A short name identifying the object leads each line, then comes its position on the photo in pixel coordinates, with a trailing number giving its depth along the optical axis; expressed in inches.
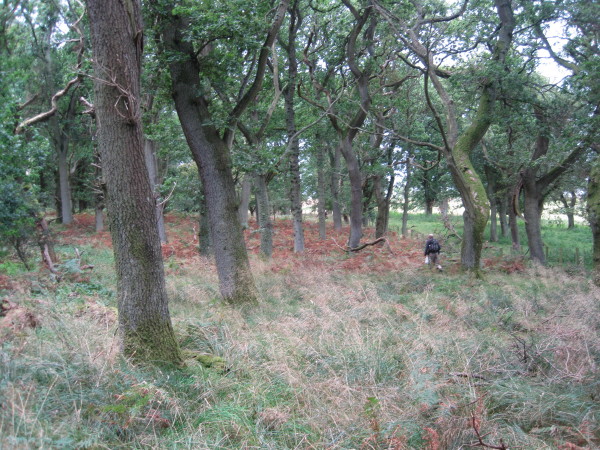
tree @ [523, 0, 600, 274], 413.5
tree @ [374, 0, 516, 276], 482.9
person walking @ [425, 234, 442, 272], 551.8
